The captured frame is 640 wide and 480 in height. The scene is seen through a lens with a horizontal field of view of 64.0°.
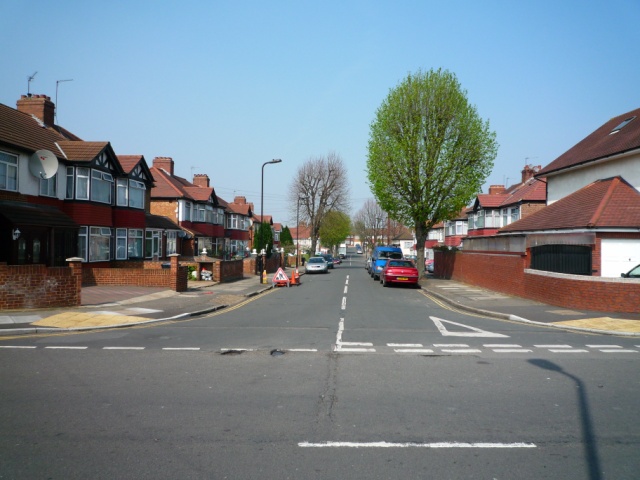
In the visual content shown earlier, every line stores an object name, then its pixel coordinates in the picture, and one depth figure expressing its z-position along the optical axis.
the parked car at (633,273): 16.59
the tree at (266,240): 51.74
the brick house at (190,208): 42.12
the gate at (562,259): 18.20
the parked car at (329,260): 60.59
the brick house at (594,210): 17.61
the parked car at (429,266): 51.27
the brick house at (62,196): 20.47
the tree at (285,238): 77.17
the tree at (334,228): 77.82
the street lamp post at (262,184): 33.45
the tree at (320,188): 65.50
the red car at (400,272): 28.53
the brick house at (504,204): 40.84
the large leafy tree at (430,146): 31.38
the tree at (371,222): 98.19
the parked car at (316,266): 45.66
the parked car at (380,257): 35.69
